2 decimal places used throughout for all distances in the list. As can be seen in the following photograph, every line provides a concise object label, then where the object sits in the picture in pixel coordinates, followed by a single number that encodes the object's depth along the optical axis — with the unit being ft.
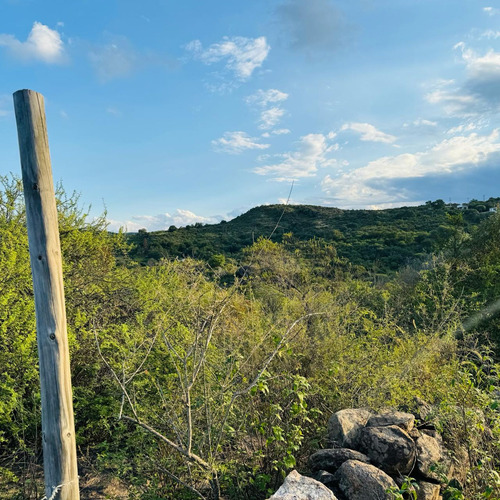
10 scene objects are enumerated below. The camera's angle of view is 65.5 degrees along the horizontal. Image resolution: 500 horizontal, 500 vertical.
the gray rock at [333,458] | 11.31
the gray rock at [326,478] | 10.62
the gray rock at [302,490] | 8.84
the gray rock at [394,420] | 12.50
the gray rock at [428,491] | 10.87
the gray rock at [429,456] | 11.42
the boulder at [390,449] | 11.31
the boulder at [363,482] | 9.93
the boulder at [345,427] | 12.20
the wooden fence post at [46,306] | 8.25
